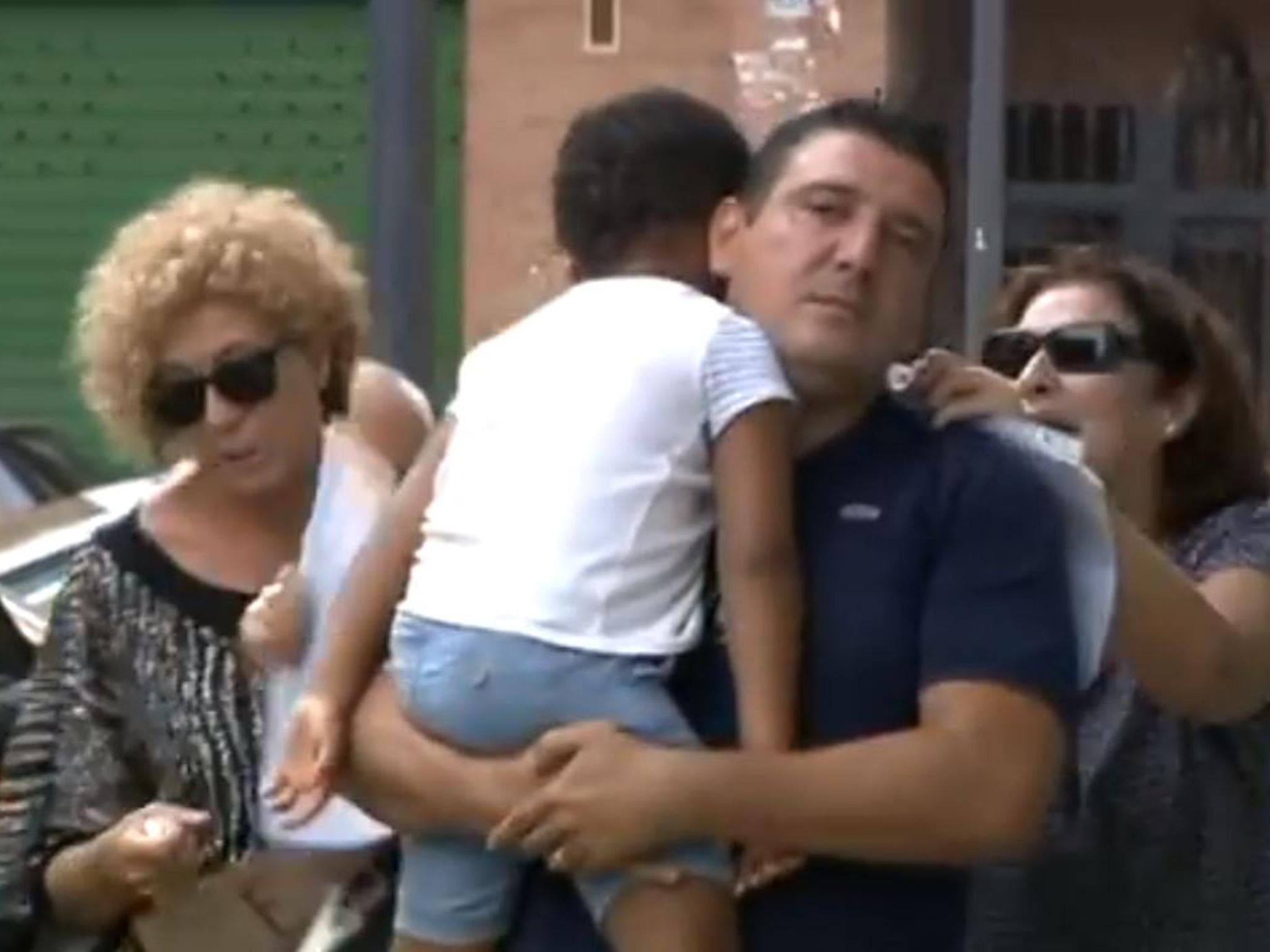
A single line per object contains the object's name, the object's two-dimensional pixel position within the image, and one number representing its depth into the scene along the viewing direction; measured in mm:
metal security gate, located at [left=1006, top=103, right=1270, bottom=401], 16703
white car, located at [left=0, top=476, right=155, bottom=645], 7074
